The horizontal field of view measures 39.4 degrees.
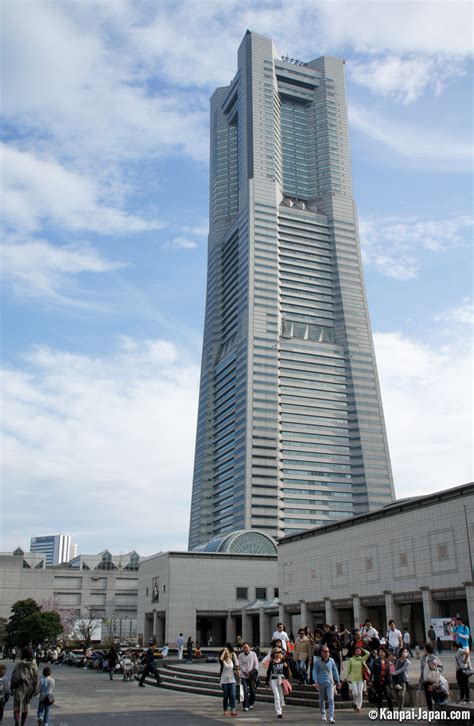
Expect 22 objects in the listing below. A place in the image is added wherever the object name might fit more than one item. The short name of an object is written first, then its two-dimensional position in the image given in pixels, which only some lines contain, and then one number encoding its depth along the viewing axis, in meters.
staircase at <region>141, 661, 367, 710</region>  22.83
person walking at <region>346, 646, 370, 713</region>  19.98
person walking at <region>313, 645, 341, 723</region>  18.39
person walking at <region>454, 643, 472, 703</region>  18.16
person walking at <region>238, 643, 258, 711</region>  21.45
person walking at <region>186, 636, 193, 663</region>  44.70
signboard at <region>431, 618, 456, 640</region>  36.76
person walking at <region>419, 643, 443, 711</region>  17.69
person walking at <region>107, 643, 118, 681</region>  37.84
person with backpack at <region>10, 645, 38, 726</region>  16.36
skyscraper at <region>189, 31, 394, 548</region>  167.00
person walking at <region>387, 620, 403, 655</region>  23.00
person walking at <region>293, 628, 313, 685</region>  23.64
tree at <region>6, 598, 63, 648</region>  88.50
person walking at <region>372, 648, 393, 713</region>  19.33
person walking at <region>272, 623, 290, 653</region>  22.95
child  17.28
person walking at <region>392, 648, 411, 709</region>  19.64
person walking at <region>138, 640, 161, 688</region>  30.72
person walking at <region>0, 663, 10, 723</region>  16.22
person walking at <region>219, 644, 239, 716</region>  20.30
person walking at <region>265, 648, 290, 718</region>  19.19
